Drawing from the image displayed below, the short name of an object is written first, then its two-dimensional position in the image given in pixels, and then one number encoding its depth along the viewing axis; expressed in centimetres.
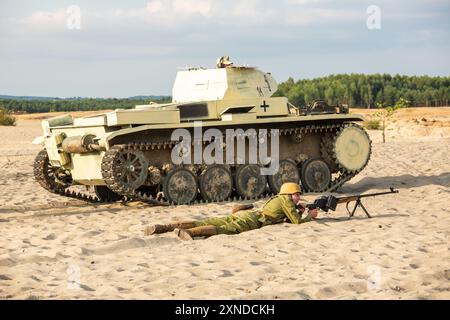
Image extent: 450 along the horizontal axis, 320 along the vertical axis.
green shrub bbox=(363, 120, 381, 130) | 4881
